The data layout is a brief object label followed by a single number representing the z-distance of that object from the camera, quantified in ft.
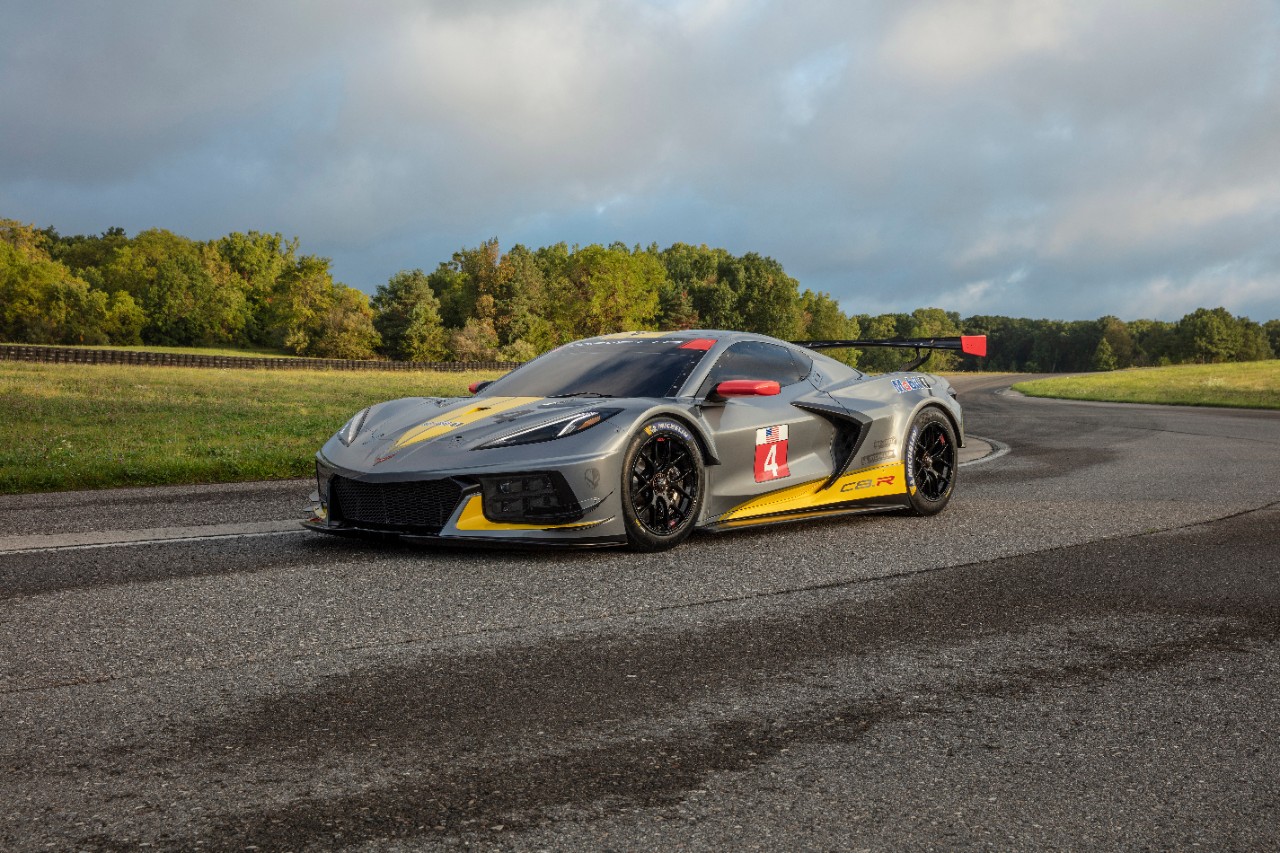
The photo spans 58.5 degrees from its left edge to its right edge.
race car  19.93
